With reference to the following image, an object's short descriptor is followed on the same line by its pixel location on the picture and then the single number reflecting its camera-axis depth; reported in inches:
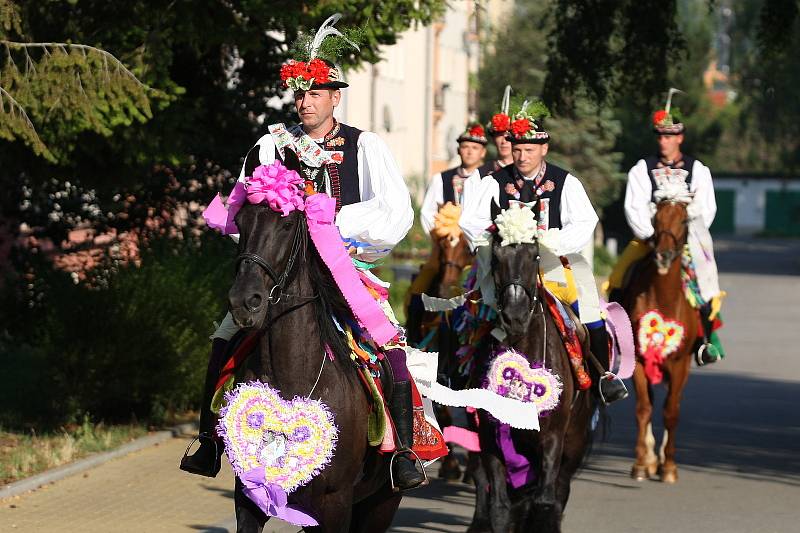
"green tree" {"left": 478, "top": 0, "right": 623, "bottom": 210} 1930.4
